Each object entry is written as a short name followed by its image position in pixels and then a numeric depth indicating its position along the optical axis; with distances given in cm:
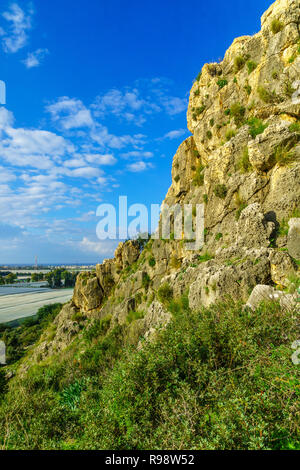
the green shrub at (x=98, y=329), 2422
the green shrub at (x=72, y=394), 626
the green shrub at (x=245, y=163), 1340
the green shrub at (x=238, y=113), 1659
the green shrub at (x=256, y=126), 1363
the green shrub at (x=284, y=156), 1062
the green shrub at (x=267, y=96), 1362
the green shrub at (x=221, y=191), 1484
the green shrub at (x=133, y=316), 2044
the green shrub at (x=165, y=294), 1497
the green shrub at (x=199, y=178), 2050
